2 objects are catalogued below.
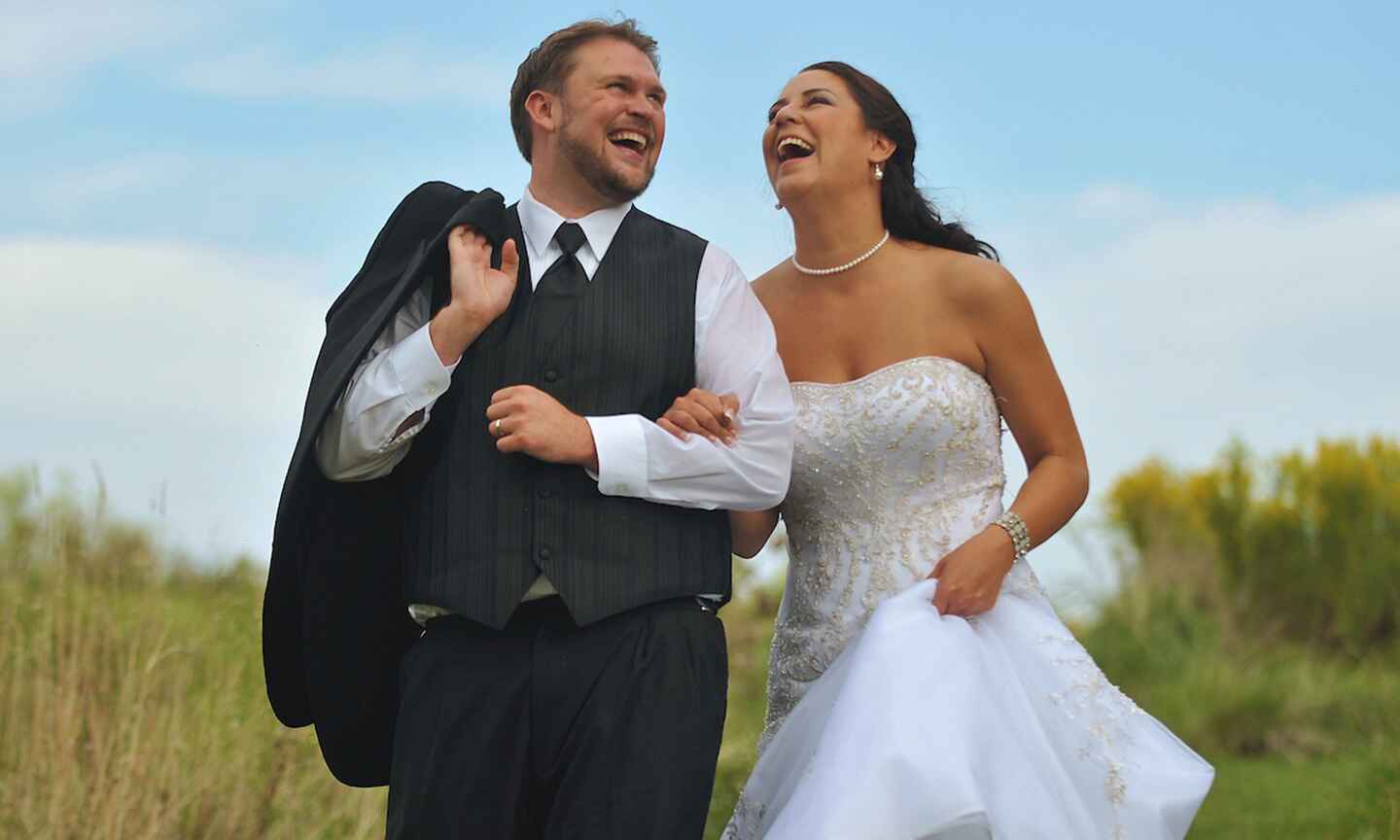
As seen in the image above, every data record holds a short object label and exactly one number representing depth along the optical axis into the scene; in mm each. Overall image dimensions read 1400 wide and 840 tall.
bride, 3701
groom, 3207
